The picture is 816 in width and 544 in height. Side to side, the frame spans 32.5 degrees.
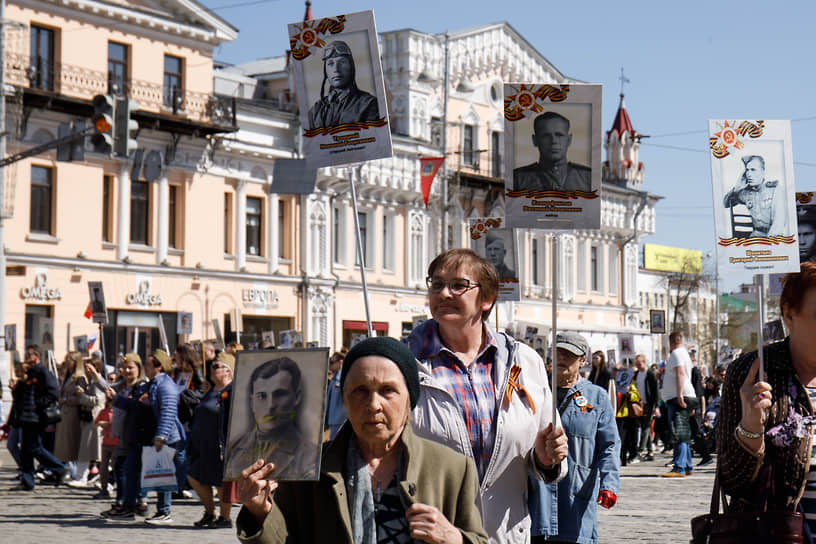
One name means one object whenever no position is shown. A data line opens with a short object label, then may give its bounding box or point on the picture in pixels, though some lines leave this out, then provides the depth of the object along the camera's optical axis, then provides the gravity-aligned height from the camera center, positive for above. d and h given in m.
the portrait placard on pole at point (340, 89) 8.44 +1.65
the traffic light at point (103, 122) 19.89 +3.34
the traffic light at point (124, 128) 20.12 +3.29
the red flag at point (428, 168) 41.75 +5.62
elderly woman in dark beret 3.86 -0.36
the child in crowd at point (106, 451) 17.14 -1.17
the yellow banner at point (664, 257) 123.00 +8.74
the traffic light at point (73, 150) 22.25 +3.32
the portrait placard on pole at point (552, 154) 6.16 +0.90
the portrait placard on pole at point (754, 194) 5.58 +0.65
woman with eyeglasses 5.13 -0.15
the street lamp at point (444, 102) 47.94 +8.87
